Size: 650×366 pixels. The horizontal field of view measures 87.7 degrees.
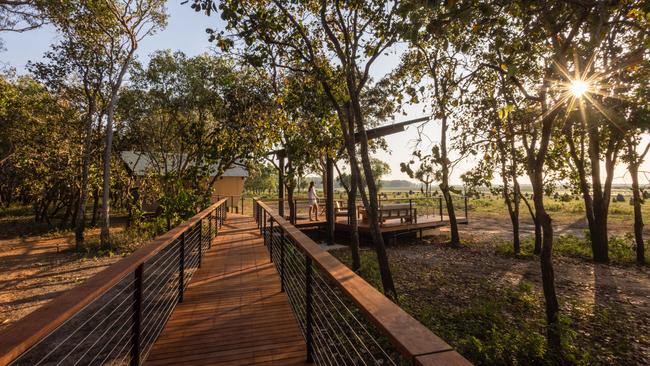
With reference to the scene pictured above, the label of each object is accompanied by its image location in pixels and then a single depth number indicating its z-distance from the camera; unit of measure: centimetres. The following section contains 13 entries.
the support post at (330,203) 1365
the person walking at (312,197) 1531
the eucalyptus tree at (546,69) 419
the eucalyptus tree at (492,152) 618
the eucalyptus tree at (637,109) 659
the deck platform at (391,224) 1463
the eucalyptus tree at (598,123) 495
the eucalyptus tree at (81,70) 1353
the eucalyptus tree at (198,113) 1421
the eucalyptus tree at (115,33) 1345
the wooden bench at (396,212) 1451
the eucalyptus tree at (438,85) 550
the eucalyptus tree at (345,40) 753
